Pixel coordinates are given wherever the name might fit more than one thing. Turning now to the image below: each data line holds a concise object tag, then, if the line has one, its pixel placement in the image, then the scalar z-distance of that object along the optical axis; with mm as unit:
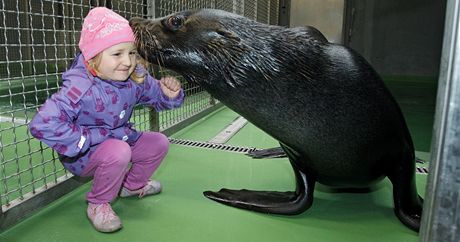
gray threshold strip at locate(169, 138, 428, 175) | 2959
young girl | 1566
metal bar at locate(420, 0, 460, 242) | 629
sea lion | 1713
